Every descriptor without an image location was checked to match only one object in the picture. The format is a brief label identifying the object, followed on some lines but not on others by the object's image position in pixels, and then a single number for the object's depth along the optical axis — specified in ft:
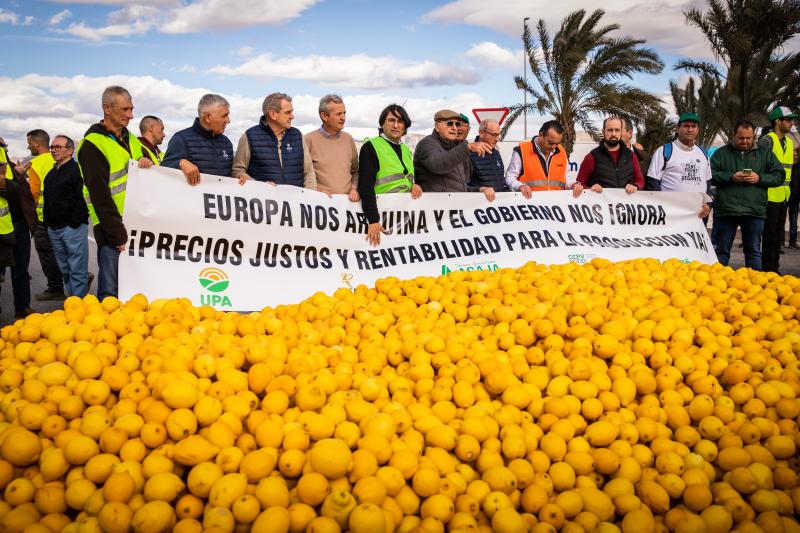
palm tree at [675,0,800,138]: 60.08
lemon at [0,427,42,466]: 6.89
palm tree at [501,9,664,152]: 64.08
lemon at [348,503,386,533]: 5.85
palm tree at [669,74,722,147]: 71.92
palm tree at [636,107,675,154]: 67.56
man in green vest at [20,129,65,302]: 25.21
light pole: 66.39
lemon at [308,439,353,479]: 6.44
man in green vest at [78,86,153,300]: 15.21
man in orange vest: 22.62
